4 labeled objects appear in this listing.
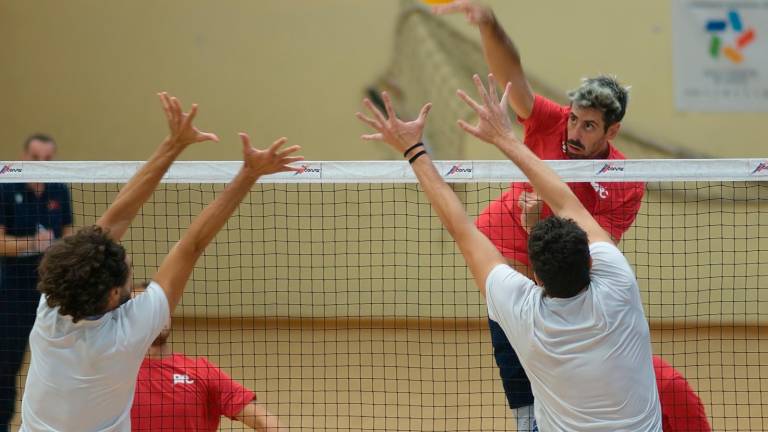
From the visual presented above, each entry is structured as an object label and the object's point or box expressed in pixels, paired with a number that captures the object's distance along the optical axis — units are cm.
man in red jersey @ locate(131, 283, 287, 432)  1012
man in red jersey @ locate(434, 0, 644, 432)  973
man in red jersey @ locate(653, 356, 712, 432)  930
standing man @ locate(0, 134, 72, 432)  1288
